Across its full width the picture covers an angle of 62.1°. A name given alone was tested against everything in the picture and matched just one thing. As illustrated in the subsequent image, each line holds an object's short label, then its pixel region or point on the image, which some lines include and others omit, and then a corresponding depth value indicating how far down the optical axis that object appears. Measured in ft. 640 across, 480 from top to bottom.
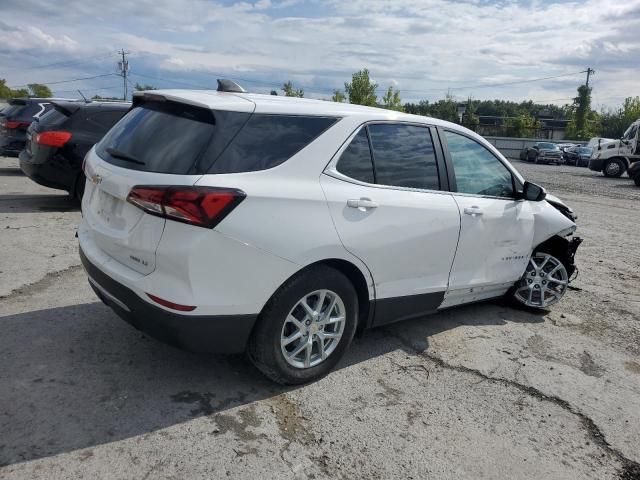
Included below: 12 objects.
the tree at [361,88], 147.95
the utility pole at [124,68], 252.01
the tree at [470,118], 229.11
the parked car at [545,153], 132.77
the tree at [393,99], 168.66
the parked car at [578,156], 123.54
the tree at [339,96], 154.51
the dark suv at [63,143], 26.08
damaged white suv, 9.45
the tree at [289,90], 161.46
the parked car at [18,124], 37.81
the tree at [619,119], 228.43
